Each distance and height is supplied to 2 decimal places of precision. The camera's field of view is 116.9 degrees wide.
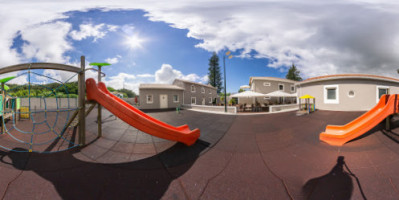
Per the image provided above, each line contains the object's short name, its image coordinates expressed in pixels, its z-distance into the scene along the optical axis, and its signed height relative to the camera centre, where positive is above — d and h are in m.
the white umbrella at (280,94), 12.56 +0.60
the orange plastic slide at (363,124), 3.25 -0.72
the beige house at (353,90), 8.51 +0.65
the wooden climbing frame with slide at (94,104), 2.63 -0.13
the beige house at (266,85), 16.91 +2.13
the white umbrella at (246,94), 11.27 +0.56
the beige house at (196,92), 16.52 +1.19
